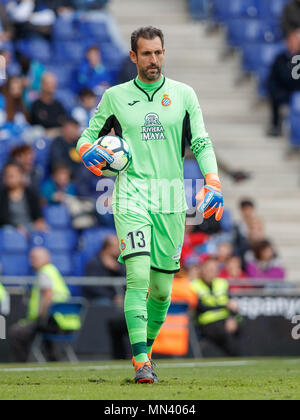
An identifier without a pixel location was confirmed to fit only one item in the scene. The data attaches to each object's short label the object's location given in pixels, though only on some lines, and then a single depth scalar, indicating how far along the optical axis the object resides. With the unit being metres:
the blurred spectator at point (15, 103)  18.06
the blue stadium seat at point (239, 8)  22.98
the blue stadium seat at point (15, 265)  15.82
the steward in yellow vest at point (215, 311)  15.57
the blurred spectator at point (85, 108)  18.36
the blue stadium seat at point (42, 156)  17.31
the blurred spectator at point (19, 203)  15.98
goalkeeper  8.71
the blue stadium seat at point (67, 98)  18.87
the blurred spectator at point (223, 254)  16.67
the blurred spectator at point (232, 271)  16.36
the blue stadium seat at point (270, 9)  23.03
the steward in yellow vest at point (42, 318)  14.70
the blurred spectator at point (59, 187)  16.91
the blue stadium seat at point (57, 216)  16.70
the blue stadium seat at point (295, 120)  20.00
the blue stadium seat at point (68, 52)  20.14
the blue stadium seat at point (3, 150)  17.14
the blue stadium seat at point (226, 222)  17.89
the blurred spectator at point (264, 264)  16.84
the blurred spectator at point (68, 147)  17.19
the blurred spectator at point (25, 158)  16.59
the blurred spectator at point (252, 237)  17.30
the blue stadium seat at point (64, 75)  19.67
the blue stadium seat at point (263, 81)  21.66
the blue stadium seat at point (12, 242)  15.85
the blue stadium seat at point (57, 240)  16.16
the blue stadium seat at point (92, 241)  16.25
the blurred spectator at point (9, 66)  18.09
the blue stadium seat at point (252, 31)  22.36
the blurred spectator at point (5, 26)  19.41
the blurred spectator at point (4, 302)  14.68
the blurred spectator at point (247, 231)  17.38
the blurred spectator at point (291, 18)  21.38
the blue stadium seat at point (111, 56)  20.34
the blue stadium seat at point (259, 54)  21.84
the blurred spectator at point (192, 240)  16.95
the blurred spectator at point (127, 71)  19.44
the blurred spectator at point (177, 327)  15.28
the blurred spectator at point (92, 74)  19.48
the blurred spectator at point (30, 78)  18.56
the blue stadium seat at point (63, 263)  16.16
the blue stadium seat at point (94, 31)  21.15
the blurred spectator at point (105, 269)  15.34
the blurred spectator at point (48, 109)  18.12
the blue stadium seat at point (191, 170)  18.03
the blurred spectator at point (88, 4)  21.94
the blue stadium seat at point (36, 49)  19.75
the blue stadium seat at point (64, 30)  20.52
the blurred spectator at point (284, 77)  20.44
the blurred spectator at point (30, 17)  20.14
